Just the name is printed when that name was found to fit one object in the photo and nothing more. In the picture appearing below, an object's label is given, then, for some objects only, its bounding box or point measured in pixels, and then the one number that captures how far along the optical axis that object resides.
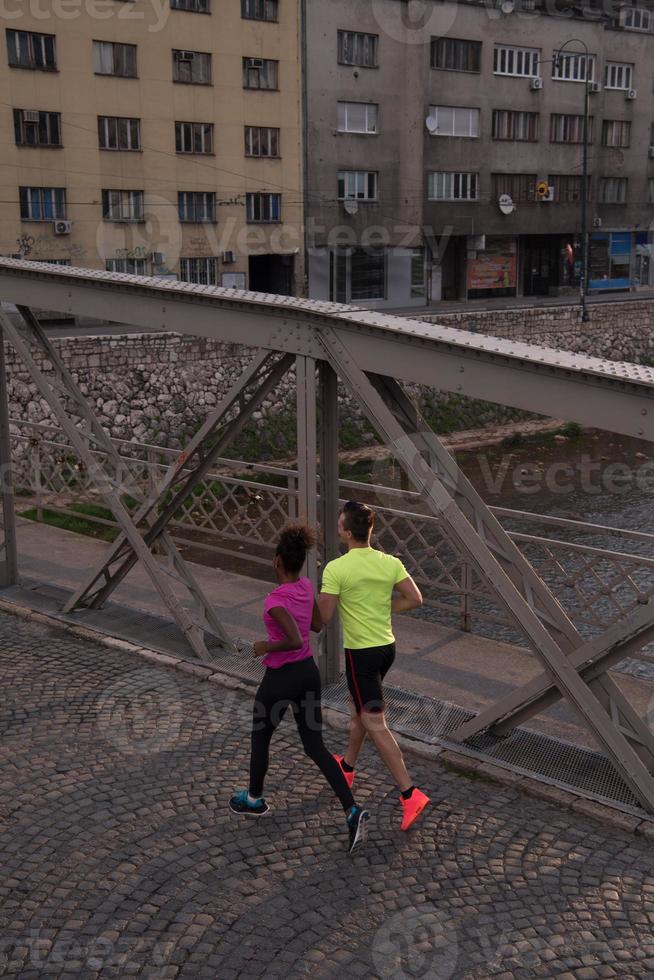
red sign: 47.03
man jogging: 6.27
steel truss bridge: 6.32
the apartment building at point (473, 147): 41.27
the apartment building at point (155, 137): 33.59
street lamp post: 36.56
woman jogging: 6.12
